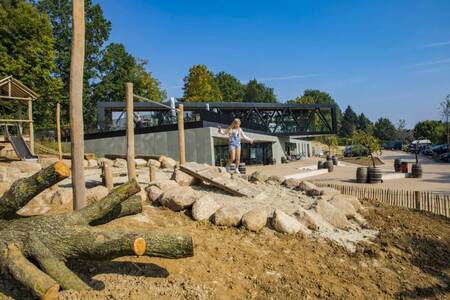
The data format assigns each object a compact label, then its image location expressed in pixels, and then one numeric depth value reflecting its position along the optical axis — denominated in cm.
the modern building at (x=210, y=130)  2144
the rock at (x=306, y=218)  578
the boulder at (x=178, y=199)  582
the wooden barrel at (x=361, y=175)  1577
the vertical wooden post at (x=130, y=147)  669
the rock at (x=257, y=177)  1004
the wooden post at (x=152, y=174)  820
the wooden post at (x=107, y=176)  675
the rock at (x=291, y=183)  971
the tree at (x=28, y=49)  2661
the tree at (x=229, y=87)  7650
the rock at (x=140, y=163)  1432
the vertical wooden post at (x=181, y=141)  902
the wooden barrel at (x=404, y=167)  1875
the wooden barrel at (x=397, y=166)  2005
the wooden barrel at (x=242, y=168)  1393
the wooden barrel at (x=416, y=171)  1712
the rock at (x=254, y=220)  528
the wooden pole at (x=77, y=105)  432
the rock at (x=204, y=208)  554
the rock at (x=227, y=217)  536
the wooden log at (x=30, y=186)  345
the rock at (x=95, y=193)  558
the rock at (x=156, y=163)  1434
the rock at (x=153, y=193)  623
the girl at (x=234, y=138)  919
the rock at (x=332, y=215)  618
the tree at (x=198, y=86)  5028
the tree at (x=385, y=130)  8525
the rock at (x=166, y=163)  1432
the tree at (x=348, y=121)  10069
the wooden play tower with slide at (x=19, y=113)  1513
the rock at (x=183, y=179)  787
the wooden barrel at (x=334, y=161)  2843
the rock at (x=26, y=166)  1123
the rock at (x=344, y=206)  680
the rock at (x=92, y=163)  1467
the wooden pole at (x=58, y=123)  1621
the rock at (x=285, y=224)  540
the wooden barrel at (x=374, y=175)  1541
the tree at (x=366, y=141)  2192
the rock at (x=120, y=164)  1421
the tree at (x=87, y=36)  3641
